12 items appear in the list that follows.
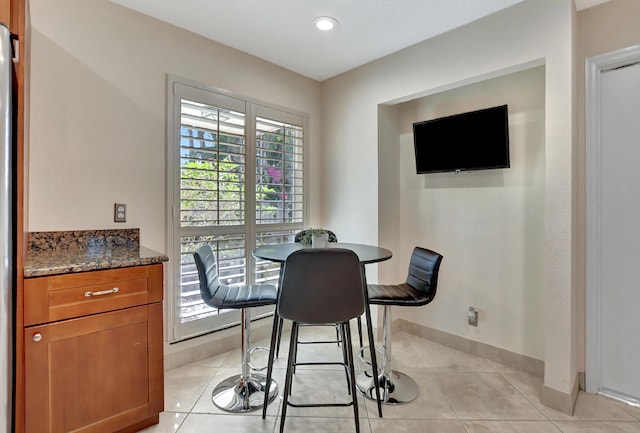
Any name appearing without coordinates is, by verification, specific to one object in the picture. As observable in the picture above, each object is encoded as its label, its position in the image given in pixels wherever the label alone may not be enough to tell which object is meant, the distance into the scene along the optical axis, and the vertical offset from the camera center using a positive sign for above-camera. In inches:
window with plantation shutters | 95.7 +9.5
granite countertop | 58.6 -8.2
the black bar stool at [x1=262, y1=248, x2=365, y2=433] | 62.7 -14.7
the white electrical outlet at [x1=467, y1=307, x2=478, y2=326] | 106.0 -33.6
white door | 77.2 -3.8
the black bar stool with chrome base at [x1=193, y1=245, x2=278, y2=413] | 75.6 -24.5
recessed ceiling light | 90.3 +56.6
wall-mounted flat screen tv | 94.3 +24.6
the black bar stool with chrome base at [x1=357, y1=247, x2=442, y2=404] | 79.3 -20.8
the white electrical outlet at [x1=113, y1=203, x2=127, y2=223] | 84.7 +1.3
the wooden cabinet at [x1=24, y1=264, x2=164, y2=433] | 55.5 -25.7
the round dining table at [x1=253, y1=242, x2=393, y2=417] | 73.4 -9.3
